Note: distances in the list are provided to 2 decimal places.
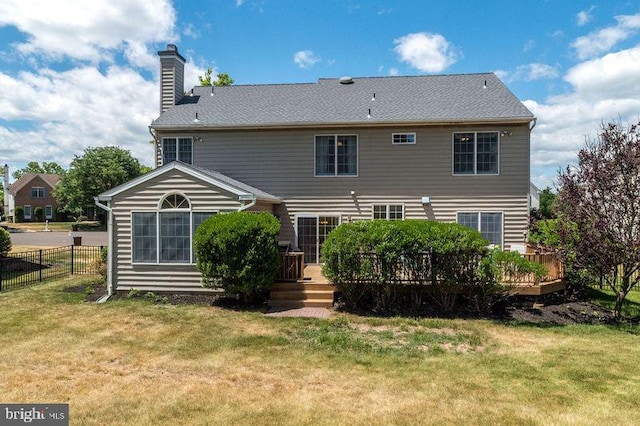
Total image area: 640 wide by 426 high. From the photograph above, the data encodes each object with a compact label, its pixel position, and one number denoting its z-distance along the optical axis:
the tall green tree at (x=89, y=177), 39.66
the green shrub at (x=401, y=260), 8.52
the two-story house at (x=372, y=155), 12.23
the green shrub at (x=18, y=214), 49.84
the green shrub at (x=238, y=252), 8.70
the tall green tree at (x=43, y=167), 90.85
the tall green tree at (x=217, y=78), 28.93
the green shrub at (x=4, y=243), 13.94
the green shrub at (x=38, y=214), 51.06
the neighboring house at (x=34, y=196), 51.12
